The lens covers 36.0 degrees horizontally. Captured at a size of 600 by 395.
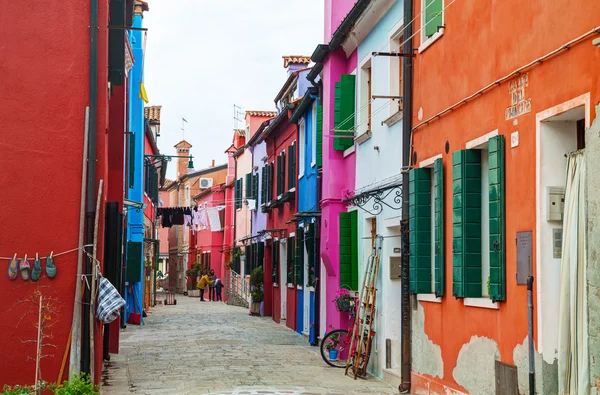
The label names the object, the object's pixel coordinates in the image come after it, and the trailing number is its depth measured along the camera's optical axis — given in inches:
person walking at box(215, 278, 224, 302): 1822.1
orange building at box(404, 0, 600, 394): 324.5
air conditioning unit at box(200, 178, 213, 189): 2421.3
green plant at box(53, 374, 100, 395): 360.5
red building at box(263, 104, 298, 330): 1011.9
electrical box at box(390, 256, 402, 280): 555.8
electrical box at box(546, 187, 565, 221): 327.6
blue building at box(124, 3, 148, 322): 966.3
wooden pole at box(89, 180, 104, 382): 441.4
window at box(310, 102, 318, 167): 835.7
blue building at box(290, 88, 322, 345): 801.6
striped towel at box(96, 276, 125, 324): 444.8
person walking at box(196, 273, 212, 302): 1813.6
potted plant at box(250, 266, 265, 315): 1243.2
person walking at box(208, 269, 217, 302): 1881.2
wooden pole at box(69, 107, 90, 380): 439.5
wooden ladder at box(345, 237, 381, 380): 566.6
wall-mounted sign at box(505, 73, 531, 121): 346.9
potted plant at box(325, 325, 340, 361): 633.6
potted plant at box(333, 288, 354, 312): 639.8
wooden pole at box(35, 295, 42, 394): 413.1
